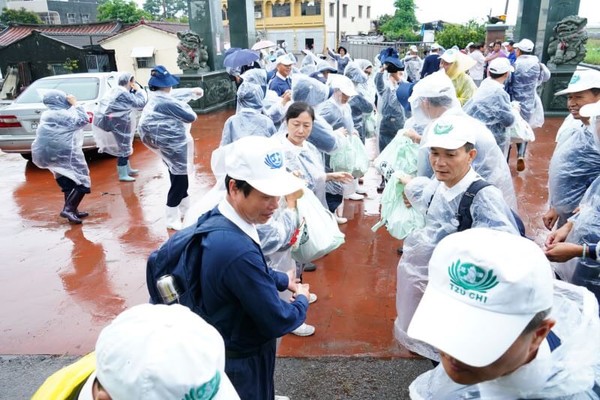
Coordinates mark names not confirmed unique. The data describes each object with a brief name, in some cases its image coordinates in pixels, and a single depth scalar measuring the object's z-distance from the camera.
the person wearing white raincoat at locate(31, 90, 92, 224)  5.12
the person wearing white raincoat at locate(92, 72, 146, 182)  6.06
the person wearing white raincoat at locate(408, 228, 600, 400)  0.94
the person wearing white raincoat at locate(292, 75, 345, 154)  3.96
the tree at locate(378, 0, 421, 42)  37.28
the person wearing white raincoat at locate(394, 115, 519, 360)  2.16
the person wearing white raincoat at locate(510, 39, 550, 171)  6.70
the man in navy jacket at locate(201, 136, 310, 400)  1.61
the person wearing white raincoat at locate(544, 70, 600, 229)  2.76
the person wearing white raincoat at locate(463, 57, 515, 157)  4.43
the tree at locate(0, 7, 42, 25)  26.08
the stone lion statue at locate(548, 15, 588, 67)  9.59
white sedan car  7.00
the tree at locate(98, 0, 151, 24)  30.02
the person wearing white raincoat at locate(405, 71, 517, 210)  2.65
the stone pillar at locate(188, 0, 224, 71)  11.48
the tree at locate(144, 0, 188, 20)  58.41
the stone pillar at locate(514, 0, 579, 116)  9.78
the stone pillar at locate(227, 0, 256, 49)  12.82
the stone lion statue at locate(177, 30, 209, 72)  11.38
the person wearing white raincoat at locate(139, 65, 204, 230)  4.94
